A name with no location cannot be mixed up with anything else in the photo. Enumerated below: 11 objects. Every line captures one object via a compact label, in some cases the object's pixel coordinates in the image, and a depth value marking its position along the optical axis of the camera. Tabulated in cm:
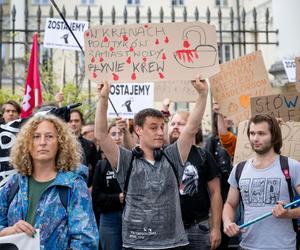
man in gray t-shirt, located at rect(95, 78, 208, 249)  376
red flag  605
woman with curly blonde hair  296
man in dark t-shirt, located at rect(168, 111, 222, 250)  436
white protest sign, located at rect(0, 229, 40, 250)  288
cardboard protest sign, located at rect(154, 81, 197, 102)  645
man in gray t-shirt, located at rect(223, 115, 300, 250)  377
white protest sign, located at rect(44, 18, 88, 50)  828
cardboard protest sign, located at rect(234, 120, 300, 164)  488
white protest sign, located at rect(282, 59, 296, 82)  740
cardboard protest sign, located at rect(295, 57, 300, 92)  561
